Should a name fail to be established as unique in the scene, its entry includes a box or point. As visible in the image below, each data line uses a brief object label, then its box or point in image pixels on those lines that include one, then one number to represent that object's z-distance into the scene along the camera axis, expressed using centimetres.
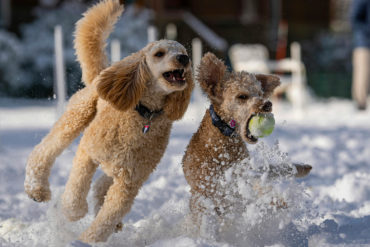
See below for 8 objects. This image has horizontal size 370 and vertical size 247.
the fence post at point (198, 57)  1606
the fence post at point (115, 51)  1710
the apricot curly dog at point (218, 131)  589
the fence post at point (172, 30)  2996
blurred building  3055
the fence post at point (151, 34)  1453
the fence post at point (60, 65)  1315
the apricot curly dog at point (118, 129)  539
